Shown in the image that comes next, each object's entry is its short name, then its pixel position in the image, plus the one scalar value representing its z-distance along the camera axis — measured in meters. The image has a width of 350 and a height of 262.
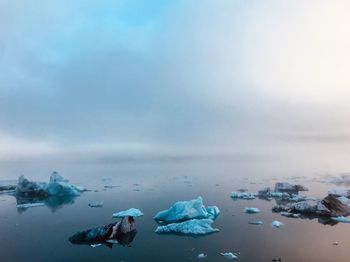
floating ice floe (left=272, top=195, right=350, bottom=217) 24.28
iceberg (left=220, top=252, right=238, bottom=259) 15.42
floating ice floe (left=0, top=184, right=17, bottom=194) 40.11
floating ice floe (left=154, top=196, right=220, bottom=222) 21.89
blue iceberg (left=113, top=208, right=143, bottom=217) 23.77
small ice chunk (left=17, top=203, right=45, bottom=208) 29.27
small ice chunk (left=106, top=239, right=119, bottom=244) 17.73
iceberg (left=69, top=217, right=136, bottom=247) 17.70
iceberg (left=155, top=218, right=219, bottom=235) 19.27
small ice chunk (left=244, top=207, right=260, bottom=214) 25.25
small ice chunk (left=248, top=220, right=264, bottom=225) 21.67
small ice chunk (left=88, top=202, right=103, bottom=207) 28.66
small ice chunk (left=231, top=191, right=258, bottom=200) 32.27
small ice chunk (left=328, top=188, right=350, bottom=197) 31.51
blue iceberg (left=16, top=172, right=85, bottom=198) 36.16
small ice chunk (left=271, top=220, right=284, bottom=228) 20.96
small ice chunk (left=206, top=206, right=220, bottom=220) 23.23
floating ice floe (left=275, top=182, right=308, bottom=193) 36.47
